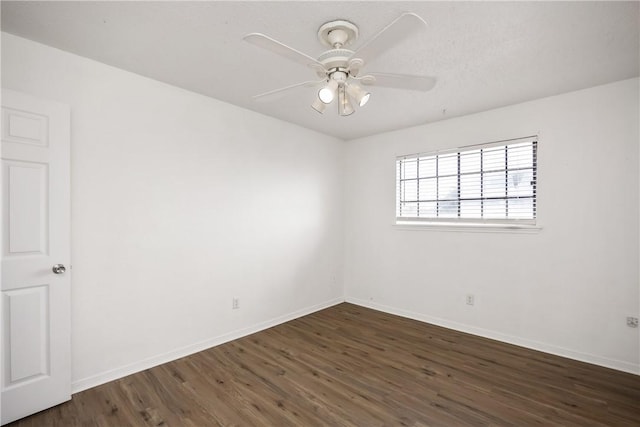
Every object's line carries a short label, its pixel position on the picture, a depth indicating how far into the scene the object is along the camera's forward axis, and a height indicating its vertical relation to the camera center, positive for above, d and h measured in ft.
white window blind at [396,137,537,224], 10.77 +1.12
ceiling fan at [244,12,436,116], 4.75 +2.73
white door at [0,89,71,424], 6.56 -1.03
